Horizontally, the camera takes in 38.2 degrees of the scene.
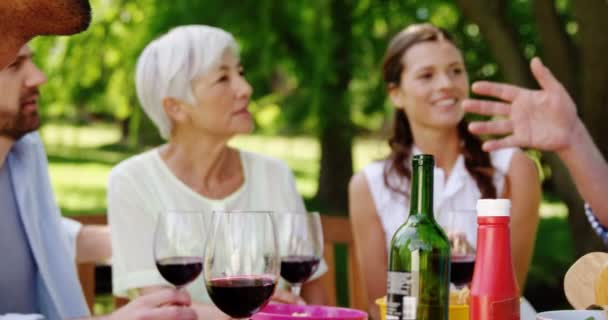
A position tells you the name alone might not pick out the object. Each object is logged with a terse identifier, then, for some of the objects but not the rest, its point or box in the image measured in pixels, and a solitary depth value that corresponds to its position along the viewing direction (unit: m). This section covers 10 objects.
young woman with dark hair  3.27
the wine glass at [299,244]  2.15
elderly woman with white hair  2.95
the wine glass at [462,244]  1.99
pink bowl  1.79
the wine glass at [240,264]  1.65
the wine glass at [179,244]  2.07
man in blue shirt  2.61
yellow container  1.70
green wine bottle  1.51
